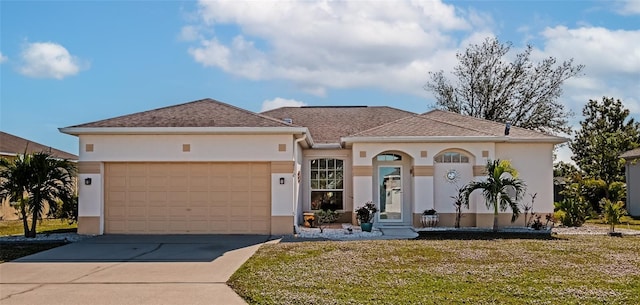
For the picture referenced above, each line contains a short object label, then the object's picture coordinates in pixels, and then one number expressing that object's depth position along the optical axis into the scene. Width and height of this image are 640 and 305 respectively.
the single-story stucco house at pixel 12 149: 23.16
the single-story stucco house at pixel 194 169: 15.97
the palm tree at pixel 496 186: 16.66
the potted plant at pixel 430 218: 18.16
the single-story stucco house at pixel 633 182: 27.03
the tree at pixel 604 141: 28.03
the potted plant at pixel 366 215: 17.05
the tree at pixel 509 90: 35.41
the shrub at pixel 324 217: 19.67
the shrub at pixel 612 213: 16.92
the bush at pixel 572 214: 18.95
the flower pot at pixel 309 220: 18.45
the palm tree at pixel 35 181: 15.39
